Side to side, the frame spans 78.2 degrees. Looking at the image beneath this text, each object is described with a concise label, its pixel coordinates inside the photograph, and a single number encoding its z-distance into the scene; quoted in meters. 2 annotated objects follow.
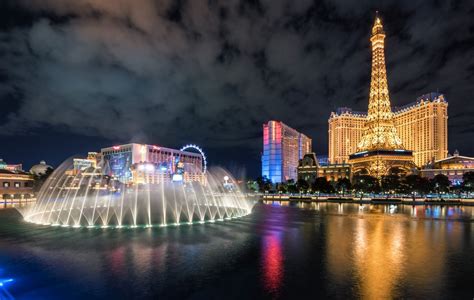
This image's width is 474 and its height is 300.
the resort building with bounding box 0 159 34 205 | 67.50
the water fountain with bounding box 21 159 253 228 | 28.27
